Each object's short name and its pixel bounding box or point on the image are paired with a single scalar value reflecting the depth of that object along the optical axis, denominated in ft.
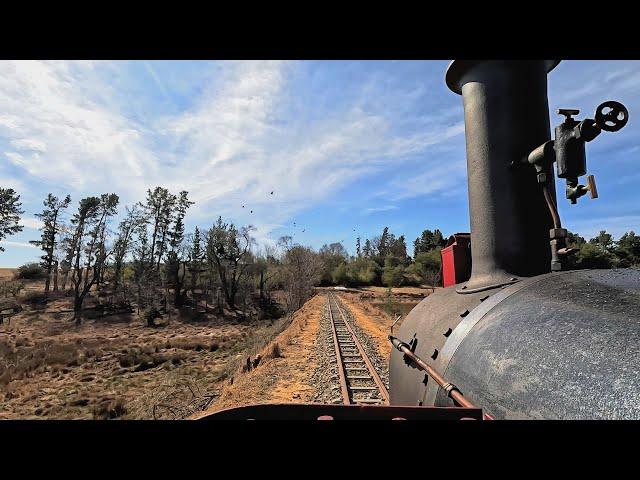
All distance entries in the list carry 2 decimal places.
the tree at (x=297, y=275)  136.40
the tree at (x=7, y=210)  109.80
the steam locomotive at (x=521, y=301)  5.51
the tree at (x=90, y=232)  144.25
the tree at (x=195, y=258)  167.22
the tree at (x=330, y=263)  281.54
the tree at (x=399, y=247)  372.56
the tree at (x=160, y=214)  164.45
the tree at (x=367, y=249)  436.27
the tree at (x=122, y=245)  150.05
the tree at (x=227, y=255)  160.97
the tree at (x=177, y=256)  161.48
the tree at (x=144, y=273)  152.09
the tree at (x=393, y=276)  224.12
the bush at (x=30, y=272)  187.42
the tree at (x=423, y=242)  297.53
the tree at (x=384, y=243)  403.34
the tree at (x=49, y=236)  143.74
